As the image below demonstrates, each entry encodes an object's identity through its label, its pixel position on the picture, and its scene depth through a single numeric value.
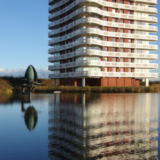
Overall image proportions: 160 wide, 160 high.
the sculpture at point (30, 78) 28.52
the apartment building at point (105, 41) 60.97
